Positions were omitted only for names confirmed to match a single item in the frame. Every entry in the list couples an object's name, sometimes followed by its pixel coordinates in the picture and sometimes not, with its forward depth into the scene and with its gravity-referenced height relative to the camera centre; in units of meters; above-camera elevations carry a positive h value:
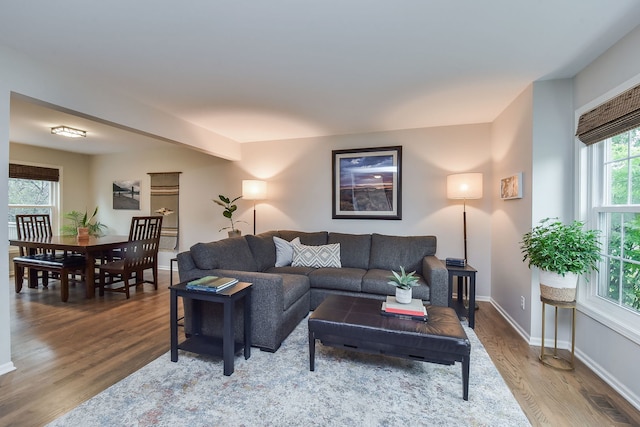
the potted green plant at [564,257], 2.10 -0.34
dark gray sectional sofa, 2.44 -0.69
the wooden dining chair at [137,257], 3.87 -0.68
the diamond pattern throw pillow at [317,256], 3.68 -0.59
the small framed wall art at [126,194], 5.77 +0.32
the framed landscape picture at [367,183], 4.14 +0.41
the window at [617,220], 1.96 -0.06
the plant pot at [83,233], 4.18 -0.35
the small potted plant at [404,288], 2.28 -0.62
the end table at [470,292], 2.89 -0.84
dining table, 3.71 -0.48
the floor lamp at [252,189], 4.45 +0.33
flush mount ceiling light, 3.99 +1.12
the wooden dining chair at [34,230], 4.25 -0.34
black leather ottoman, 1.83 -0.84
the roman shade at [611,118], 1.77 +0.65
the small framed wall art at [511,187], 2.81 +0.26
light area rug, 1.64 -1.20
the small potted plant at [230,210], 4.54 +0.00
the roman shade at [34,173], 5.00 +0.68
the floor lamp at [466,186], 3.47 +0.31
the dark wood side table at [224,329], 2.07 -0.91
